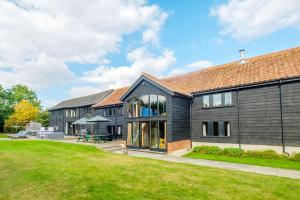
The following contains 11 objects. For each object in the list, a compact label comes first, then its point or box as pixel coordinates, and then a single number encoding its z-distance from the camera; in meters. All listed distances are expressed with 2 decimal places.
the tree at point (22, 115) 43.53
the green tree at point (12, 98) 47.57
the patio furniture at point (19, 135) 27.81
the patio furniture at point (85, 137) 23.47
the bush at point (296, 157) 12.34
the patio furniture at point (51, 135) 27.27
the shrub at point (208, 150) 15.30
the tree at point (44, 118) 49.21
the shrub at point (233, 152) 14.39
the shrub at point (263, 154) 13.38
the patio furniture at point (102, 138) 22.63
